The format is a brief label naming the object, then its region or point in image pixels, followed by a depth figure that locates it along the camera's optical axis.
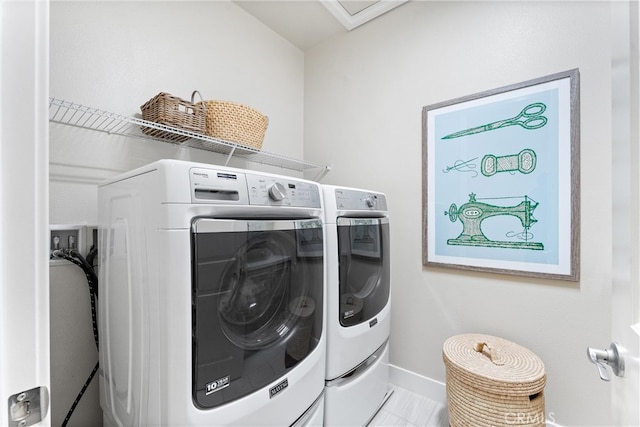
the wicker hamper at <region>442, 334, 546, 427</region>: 1.19
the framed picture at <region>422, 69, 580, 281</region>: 1.42
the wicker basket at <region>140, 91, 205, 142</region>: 1.28
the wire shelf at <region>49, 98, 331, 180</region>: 1.19
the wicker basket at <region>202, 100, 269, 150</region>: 1.51
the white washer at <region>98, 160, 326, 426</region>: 0.74
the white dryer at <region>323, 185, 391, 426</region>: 1.27
